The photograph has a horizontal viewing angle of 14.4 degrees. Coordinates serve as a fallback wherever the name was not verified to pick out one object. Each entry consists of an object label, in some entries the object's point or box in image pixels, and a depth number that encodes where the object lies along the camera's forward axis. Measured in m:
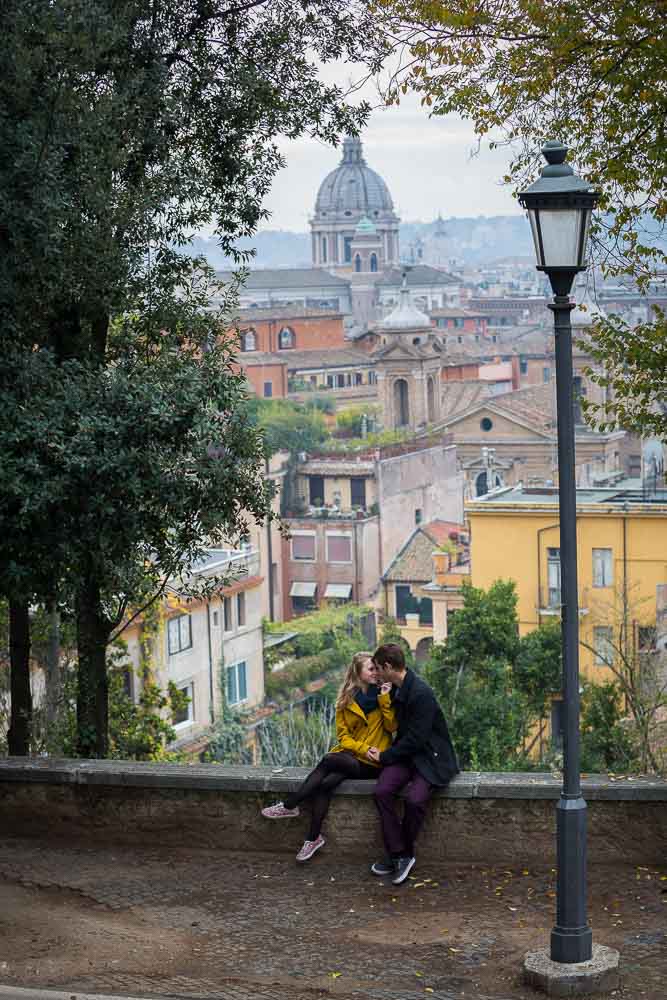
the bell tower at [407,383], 180.80
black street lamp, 10.93
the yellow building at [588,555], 69.71
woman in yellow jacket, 13.64
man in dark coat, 13.23
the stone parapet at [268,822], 13.35
